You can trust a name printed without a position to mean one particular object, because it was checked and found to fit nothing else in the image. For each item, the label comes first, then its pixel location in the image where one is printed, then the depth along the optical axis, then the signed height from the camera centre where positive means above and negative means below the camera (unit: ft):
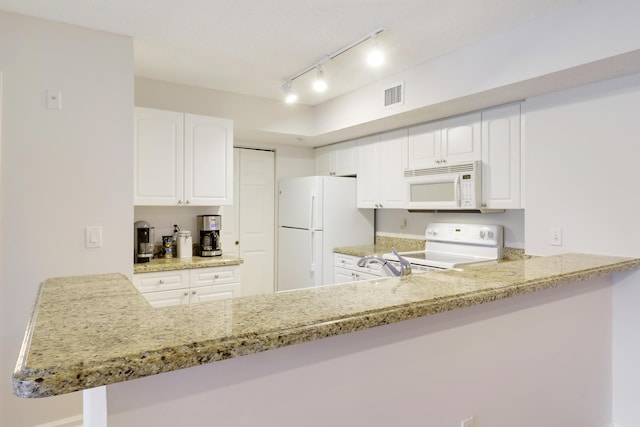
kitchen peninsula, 2.31 -0.88
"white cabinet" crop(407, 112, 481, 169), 10.02 +1.99
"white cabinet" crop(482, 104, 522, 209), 9.12 +1.35
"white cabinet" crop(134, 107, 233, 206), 10.05 +1.48
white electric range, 10.07 -0.97
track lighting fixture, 8.09 +3.72
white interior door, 14.51 -0.26
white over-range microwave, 9.74 +0.70
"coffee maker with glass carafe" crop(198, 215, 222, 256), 11.67 -0.77
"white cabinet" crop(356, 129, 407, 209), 12.06 +1.41
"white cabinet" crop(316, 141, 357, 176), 13.99 +2.05
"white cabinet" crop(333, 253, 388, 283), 11.80 -1.85
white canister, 11.25 -0.97
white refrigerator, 13.24 -0.48
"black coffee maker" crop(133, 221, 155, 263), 10.29 -0.85
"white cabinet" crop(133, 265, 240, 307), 9.70 -1.95
